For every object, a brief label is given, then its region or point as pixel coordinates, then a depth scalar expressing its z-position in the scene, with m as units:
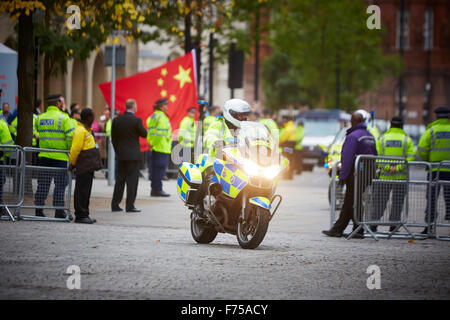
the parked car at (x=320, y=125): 40.28
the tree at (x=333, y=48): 56.22
